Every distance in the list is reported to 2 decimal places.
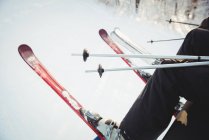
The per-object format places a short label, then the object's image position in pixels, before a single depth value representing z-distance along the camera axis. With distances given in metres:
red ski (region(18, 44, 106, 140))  1.68
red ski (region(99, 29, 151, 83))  2.80
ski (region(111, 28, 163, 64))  3.23
